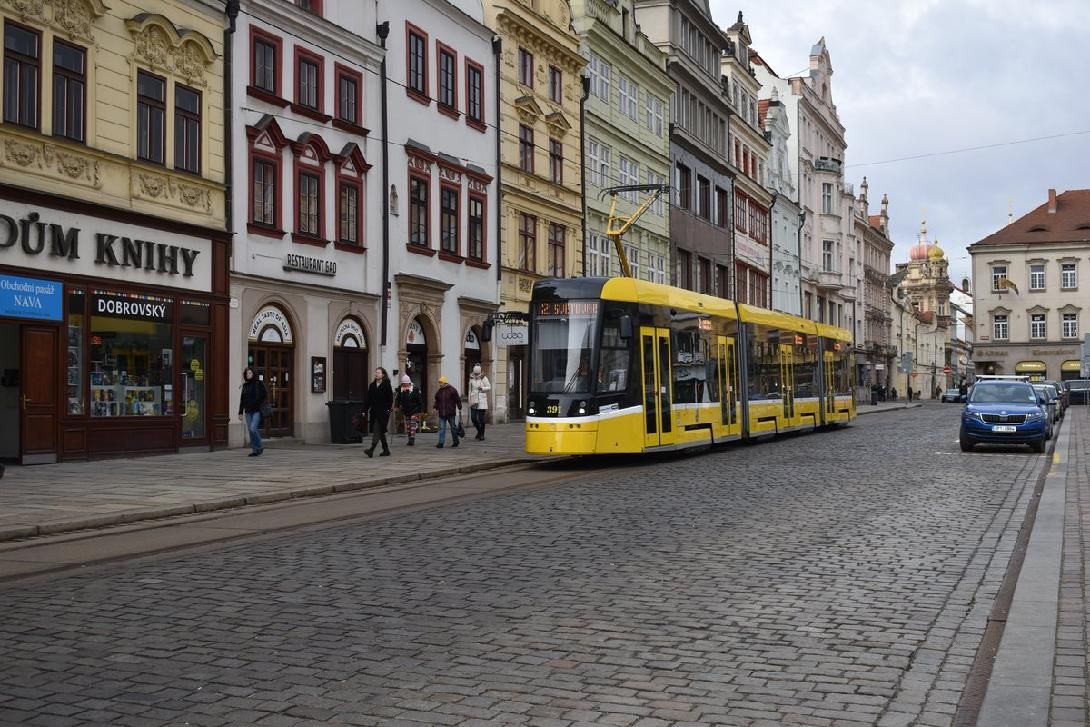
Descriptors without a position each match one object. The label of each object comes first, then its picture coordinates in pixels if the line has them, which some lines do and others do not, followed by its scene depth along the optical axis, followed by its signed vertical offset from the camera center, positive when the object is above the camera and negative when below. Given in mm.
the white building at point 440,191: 32875 +5641
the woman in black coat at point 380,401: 24500 -201
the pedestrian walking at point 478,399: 30203 -203
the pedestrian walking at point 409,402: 28359 -259
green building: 45469 +10344
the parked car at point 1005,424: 26875 -738
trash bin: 28359 -736
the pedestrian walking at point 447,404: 27531 -296
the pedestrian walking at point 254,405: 23719 -268
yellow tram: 22031 +409
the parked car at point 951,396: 91856 -439
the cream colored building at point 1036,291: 114875 +9222
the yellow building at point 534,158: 38875 +7703
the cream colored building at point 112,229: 21266 +3019
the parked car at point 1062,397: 57541 -383
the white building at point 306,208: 26984 +4269
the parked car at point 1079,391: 86312 -76
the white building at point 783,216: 75500 +11014
